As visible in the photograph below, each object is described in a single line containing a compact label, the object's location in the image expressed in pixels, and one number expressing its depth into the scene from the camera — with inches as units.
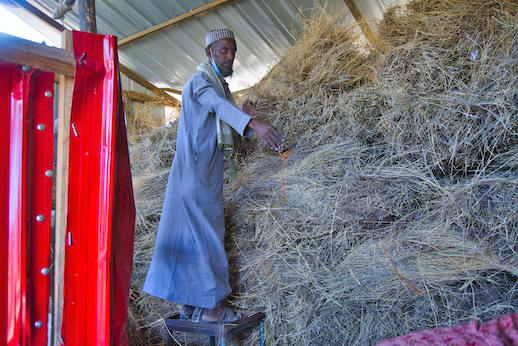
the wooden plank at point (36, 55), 31.0
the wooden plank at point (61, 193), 33.8
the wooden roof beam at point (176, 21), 131.1
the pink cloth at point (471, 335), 30.7
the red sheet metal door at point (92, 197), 34.8
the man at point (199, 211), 64.4
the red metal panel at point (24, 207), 32.5
